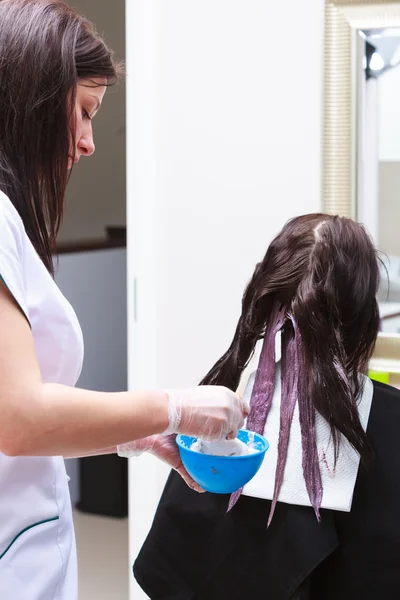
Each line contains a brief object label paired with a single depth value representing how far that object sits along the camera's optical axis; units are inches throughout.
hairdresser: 66.1
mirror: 106.5
